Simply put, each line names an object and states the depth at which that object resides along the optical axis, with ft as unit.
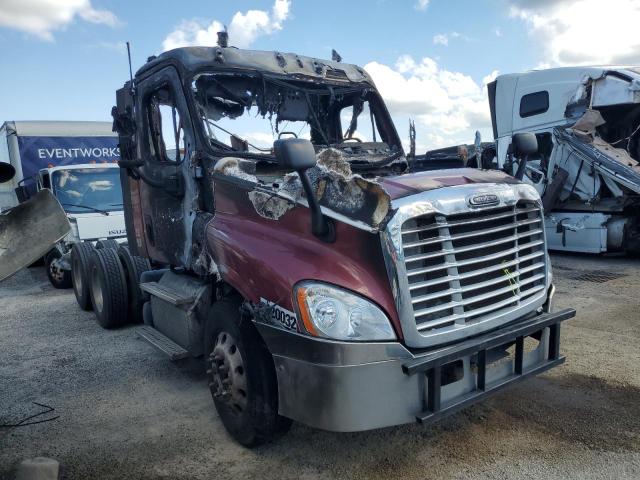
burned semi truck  8.68
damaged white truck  28.91
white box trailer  37.14
